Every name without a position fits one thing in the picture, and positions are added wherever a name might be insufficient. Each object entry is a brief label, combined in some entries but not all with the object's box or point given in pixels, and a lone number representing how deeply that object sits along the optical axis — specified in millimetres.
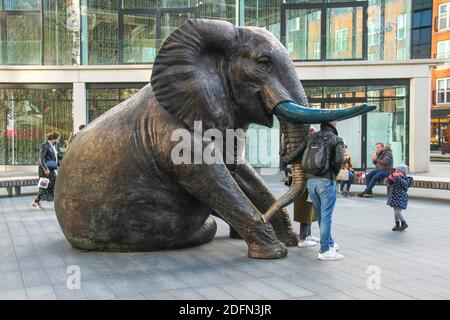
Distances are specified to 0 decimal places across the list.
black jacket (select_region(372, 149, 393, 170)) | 13461
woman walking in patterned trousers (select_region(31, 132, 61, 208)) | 11633
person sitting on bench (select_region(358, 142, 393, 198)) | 13477
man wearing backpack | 6113
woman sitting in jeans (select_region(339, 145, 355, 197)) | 13688
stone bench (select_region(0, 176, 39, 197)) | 13181
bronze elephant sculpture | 6043
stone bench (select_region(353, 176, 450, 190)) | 12472
